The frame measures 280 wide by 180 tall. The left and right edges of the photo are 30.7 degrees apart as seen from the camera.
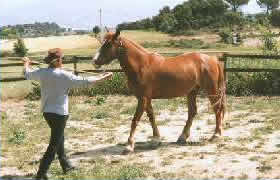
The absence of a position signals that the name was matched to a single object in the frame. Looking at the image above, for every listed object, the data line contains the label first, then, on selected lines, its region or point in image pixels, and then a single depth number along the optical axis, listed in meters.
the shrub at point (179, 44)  56.32
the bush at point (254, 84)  15.95
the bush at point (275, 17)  87.00
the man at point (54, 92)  6.88
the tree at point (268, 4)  129.62
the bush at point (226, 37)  60.78
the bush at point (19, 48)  47.53
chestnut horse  9.24
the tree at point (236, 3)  123.31
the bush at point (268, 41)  18.17
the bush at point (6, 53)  48.37
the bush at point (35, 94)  16.48
